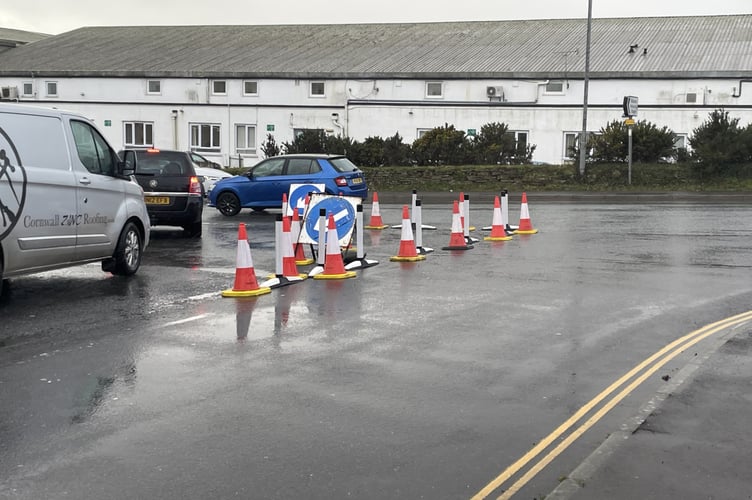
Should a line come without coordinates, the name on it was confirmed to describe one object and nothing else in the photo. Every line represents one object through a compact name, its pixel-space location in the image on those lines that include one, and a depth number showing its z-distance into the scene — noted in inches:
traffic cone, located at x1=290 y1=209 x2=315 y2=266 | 561.0
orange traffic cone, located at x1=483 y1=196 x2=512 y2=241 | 690.2
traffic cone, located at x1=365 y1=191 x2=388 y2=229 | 790.2
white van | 404.2
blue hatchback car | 907.4
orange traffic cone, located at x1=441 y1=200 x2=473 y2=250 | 636.1
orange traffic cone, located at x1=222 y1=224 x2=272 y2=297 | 446.3
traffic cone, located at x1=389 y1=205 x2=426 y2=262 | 577.0
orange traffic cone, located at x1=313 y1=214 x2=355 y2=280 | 505.0
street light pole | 1327.5
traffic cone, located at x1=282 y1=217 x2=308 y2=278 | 493.0
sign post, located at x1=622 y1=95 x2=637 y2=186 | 1216.8
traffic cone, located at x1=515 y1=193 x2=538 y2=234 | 738.2
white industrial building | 1625.2
